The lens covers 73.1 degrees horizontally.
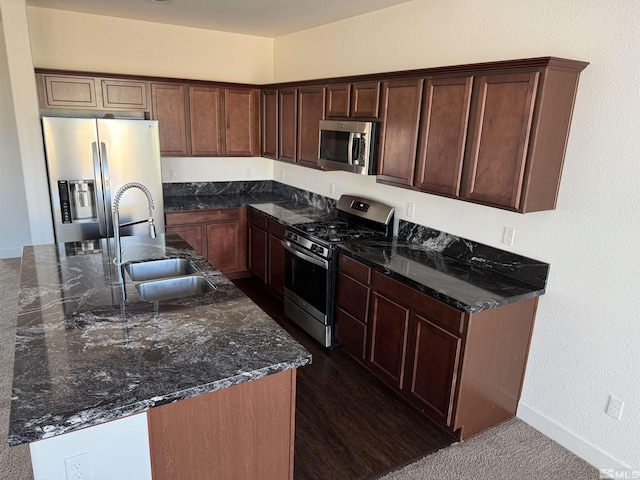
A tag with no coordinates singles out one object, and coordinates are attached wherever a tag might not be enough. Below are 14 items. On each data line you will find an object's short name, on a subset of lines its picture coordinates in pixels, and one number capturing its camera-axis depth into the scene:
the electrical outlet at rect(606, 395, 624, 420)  2.28
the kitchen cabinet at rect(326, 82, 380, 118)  3.17
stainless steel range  3.41
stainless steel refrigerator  3.68
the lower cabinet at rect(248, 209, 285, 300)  4.20
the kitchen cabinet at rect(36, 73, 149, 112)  3.90
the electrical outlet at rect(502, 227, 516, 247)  2.67
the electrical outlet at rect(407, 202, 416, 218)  3.38
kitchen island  1.35
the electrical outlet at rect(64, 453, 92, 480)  1.37
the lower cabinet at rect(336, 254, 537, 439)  2.39
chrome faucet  2.19
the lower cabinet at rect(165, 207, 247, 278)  4.46
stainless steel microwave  3.19
